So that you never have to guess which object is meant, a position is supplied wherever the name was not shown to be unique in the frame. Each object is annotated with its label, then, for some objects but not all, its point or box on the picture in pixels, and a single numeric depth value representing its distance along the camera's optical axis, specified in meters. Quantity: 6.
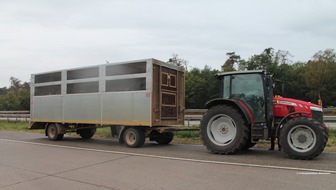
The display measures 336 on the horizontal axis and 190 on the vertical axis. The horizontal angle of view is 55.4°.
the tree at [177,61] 68.56
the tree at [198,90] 51.72
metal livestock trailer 11.55
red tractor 8.45
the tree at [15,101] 60.10
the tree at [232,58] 81.91
